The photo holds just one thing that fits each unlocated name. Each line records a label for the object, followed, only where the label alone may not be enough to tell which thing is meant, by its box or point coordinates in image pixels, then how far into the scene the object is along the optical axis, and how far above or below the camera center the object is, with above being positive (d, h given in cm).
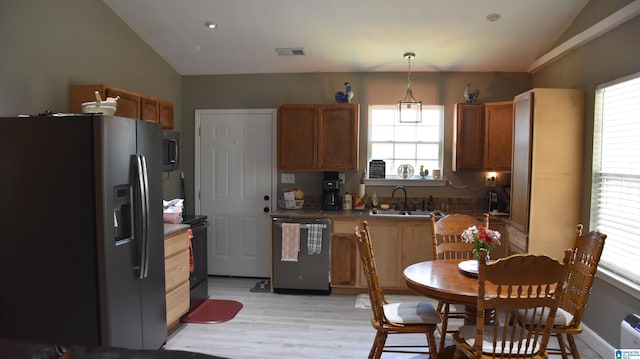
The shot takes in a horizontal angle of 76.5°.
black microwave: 372 +10
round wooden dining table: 227 -71
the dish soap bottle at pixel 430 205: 483 -48
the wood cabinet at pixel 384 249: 435 -92
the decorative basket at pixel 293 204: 482 -48
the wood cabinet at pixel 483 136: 441 +32
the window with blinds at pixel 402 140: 494 +30
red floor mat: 374 -144
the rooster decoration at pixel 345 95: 464 +79
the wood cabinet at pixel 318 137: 462 +31
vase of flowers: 252 -46
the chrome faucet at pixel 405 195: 489 -38
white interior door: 507 -26
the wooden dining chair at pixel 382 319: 252 -98
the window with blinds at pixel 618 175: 283 -7
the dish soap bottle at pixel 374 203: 479 -46
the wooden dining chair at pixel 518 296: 195 -66
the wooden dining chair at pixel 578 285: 238 -75
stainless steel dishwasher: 437 -101
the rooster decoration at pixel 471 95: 456 +78
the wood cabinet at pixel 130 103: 335 +55
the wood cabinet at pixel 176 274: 332 -95
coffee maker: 479 -34
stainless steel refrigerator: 241 -40
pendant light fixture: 471 +65
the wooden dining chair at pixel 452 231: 328 -55
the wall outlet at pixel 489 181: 475 -19
